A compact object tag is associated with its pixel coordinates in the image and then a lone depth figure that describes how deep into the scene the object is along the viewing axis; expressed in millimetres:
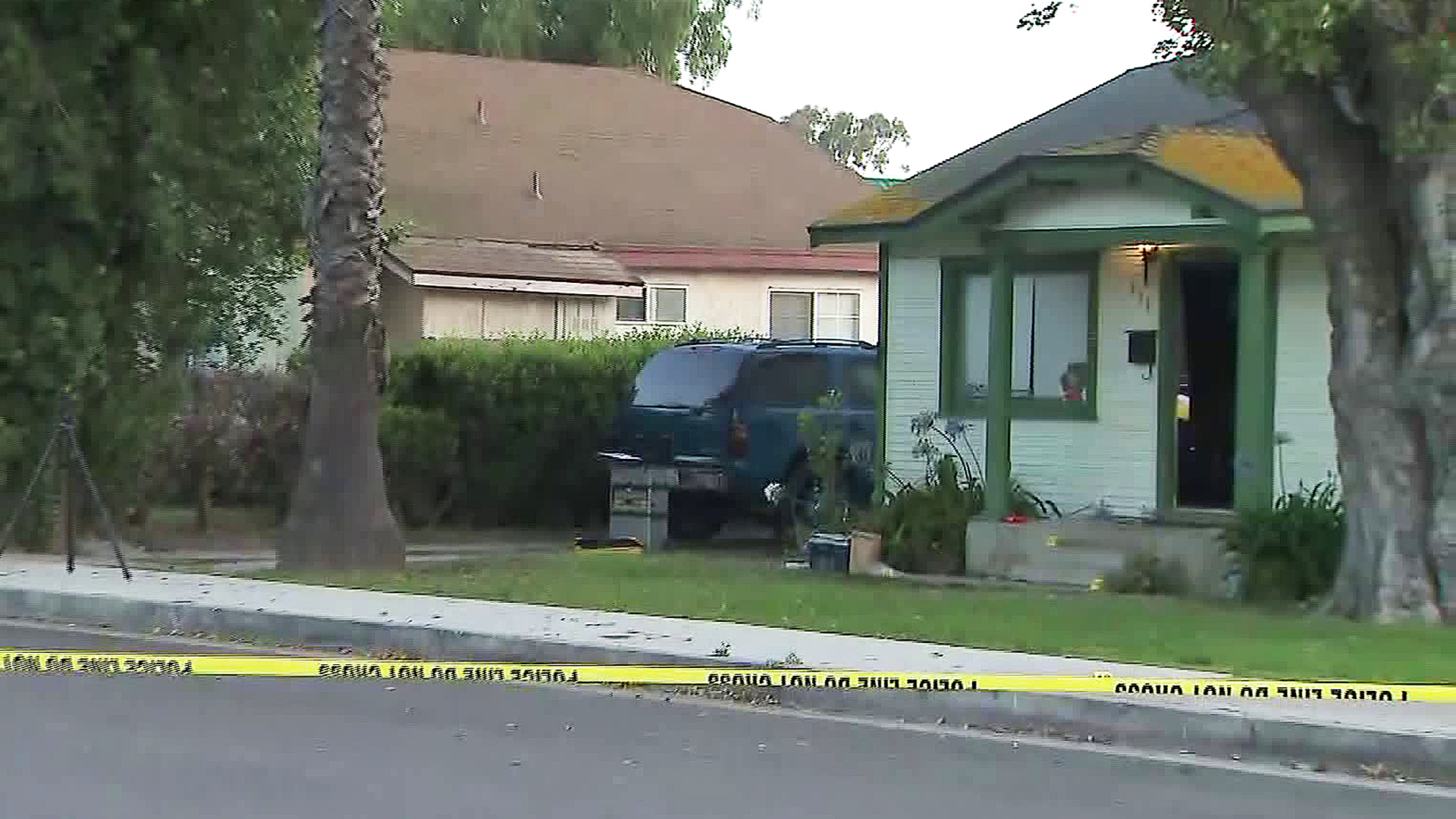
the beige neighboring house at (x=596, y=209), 30328
